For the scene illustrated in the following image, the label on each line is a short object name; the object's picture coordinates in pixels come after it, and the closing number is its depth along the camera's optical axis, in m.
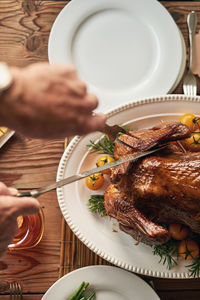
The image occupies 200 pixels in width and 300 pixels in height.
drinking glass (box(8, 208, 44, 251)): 1.46
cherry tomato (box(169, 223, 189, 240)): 1.37
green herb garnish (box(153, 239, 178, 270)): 1.39
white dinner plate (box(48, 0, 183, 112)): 1.54
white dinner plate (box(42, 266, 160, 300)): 1.41
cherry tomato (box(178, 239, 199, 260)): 1.37
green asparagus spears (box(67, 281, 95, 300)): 1.41
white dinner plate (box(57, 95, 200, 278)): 1.41
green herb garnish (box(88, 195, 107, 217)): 1.44
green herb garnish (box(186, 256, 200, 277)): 1.37
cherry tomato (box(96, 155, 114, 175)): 1.42
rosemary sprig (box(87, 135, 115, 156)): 1.46
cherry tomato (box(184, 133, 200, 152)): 1.36
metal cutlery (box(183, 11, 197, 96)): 1.54
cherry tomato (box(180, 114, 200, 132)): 1.41
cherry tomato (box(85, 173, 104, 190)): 1.41
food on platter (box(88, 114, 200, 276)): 1.14
